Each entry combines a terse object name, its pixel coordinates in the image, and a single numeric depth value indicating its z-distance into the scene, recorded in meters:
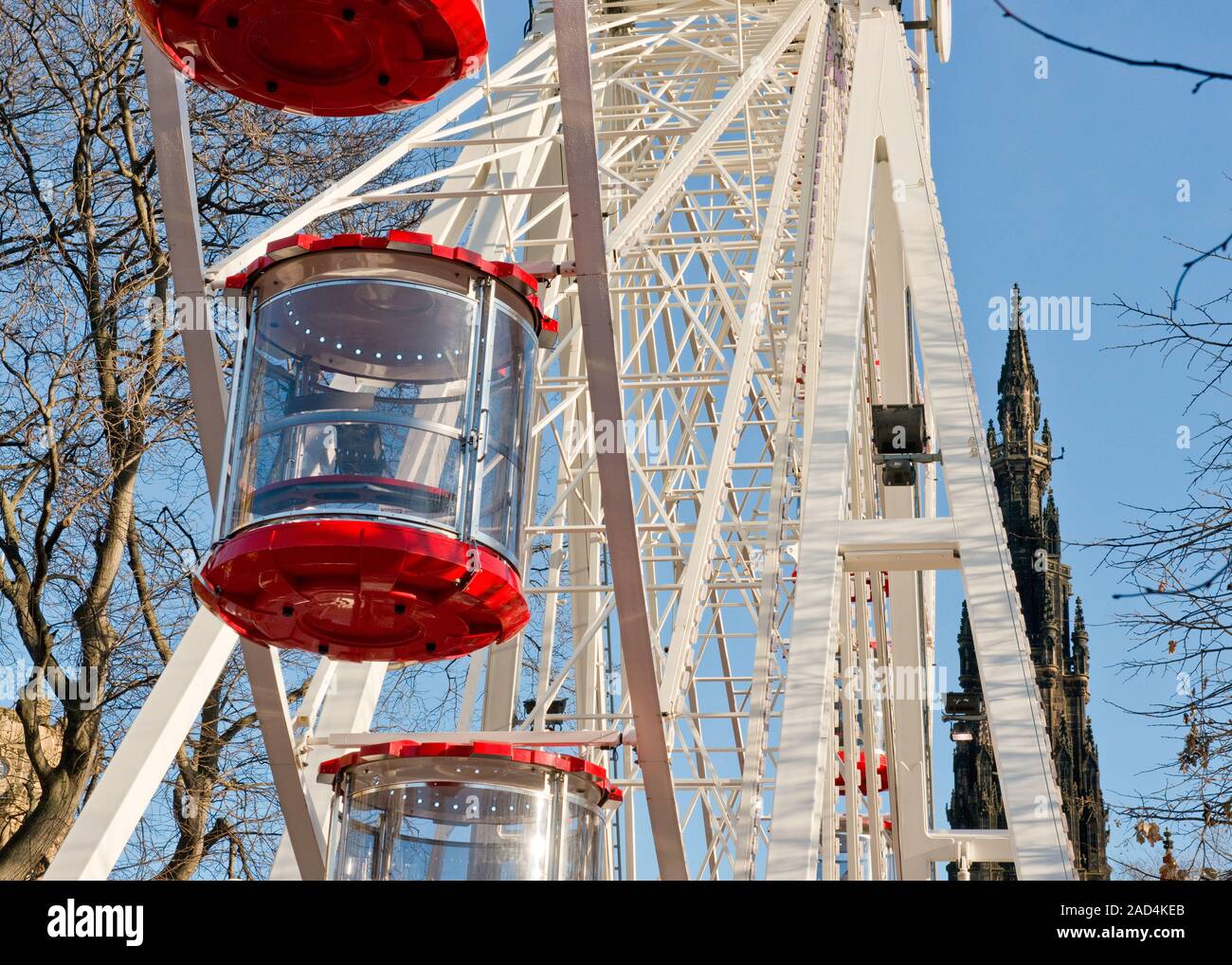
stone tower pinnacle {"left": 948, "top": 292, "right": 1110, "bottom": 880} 79.75
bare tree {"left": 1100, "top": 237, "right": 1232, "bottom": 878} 7.46
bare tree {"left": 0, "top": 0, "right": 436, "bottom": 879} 14.96
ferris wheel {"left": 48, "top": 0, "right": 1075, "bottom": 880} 7.20
